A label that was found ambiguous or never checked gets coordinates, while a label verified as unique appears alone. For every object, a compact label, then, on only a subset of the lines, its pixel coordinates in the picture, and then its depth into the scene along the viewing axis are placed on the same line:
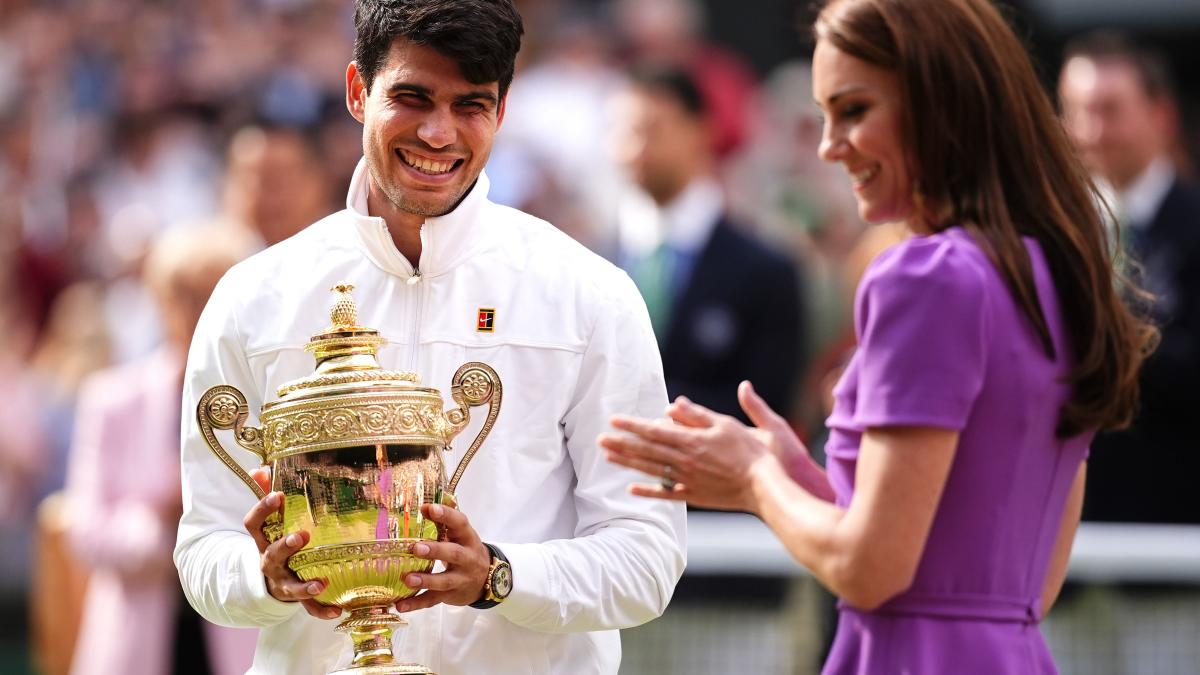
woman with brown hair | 6.66
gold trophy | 6.71
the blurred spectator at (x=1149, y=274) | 14.09
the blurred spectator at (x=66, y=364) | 19.37
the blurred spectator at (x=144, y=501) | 12.63
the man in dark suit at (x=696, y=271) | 14.52
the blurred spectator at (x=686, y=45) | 23.14
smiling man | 7.27
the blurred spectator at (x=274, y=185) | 14.80
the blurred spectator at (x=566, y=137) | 21.61
